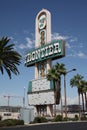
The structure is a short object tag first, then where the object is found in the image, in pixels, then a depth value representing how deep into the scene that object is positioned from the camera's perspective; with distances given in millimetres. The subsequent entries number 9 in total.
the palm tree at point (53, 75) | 41699
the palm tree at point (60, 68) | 41114
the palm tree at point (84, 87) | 50904
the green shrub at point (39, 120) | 30722
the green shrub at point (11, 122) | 24880
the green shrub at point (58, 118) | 34590
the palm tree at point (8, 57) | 24059
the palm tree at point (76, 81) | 50844
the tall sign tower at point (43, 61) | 46188
